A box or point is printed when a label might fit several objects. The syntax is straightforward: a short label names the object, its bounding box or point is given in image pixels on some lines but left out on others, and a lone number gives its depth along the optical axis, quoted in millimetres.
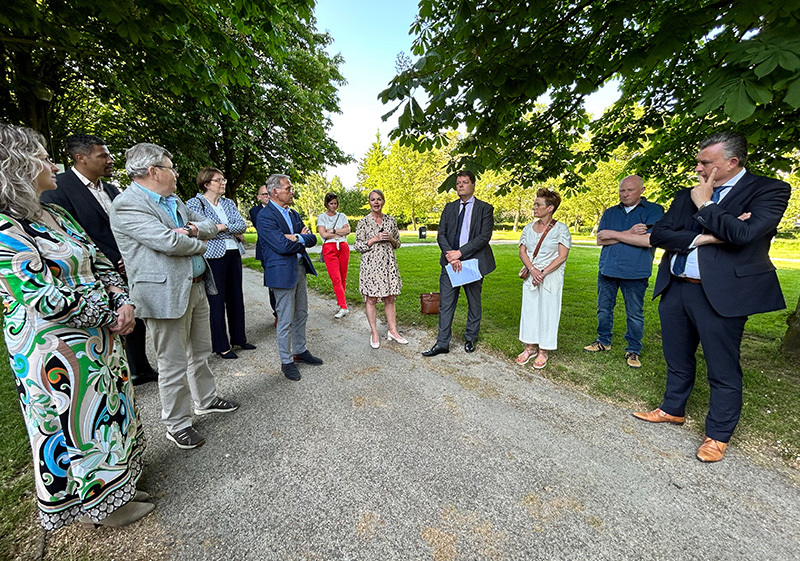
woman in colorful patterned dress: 1488
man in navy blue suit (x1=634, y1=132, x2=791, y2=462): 2258
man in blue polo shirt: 3959
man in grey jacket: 2283
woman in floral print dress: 4652
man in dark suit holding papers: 4273
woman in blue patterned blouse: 4129
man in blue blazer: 3602
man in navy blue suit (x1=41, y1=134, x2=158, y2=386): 2973
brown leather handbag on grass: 5645
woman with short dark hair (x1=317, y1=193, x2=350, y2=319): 6188
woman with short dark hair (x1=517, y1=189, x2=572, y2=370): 3895
